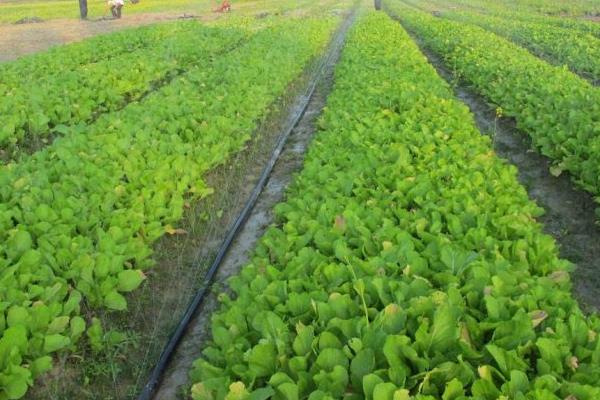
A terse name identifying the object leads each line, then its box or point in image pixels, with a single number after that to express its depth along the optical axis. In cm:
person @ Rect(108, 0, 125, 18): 3444
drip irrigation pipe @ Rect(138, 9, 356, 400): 395
